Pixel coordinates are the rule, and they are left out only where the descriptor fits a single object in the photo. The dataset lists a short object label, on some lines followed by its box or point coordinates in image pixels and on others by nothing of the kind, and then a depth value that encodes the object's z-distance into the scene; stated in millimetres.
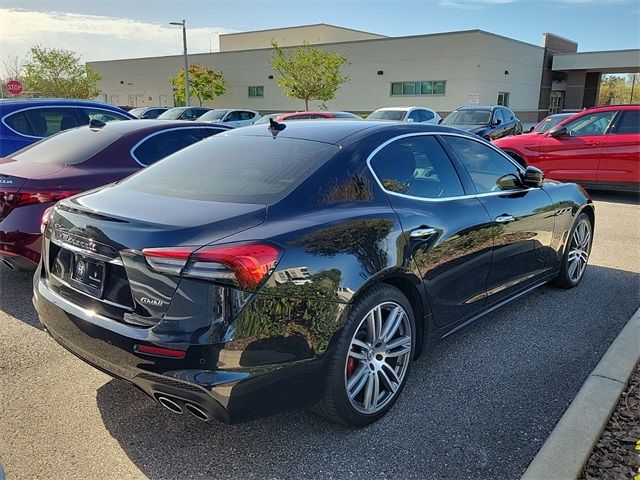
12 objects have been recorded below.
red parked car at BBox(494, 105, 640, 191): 9742
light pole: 33438
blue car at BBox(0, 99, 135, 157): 7305
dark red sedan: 4328
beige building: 34688
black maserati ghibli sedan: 2262
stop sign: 23828
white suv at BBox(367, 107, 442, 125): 17534
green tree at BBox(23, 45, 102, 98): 38906
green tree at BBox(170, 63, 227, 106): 42219
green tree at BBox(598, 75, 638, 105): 69788
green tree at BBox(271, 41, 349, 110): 34281
